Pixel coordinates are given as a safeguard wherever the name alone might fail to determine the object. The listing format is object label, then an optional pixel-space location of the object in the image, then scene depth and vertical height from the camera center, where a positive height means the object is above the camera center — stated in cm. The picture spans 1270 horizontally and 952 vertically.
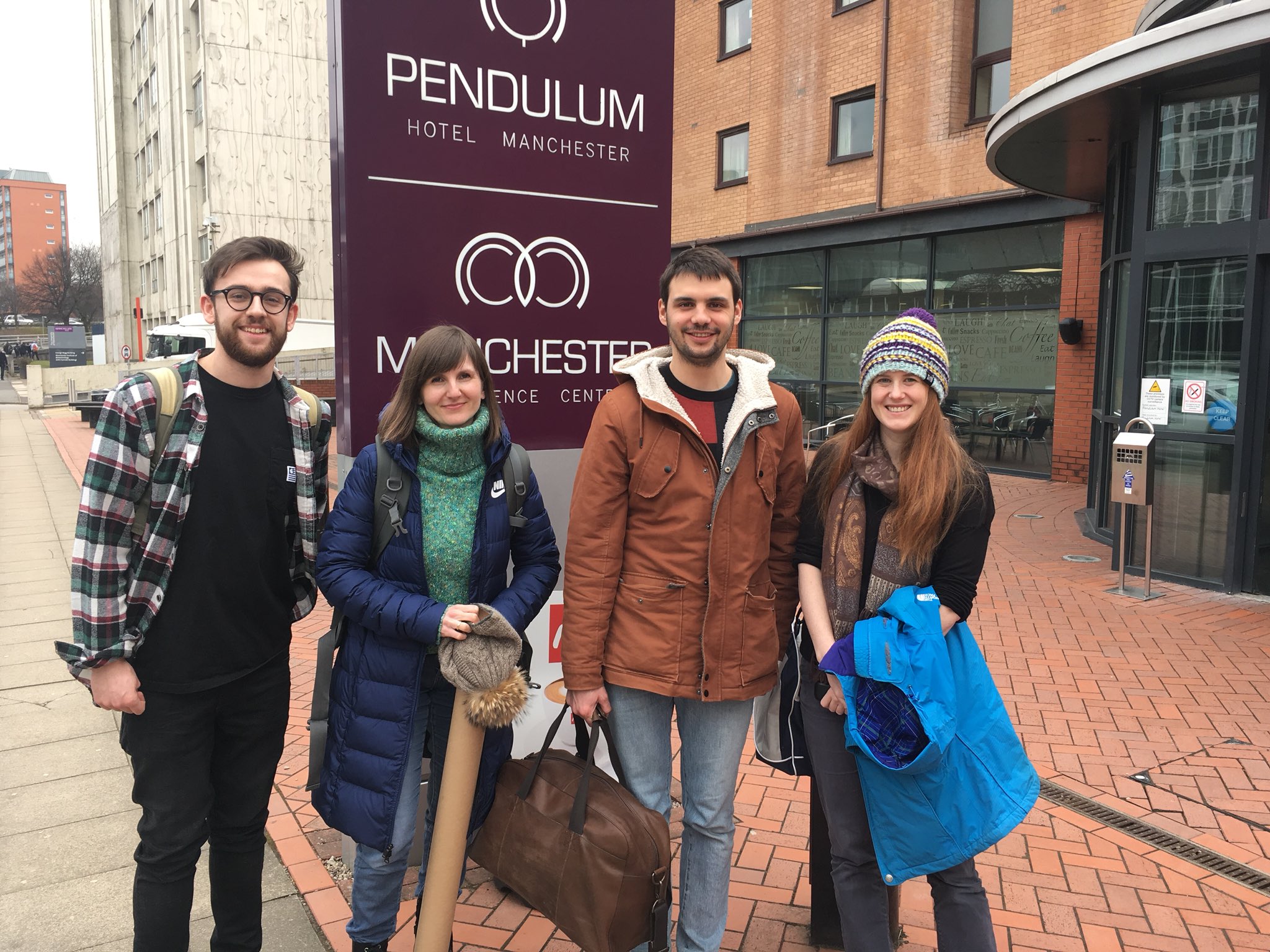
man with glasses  219 -50
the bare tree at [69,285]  7062 +607
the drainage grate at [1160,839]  336 -175
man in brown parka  242 -42
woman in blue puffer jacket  240 -54
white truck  2290 +84
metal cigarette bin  709 -70
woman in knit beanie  230 -41
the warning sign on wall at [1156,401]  754 -17
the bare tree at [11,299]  8088 +566
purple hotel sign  304 +62
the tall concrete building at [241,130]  2995 +776
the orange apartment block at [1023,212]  710 +204
